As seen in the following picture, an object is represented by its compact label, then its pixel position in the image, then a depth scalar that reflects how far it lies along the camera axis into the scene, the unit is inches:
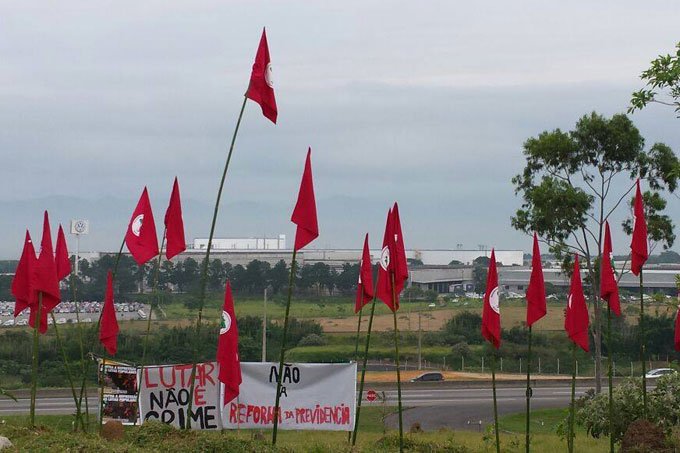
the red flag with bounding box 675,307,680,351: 650.8
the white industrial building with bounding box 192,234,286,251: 4367.6
